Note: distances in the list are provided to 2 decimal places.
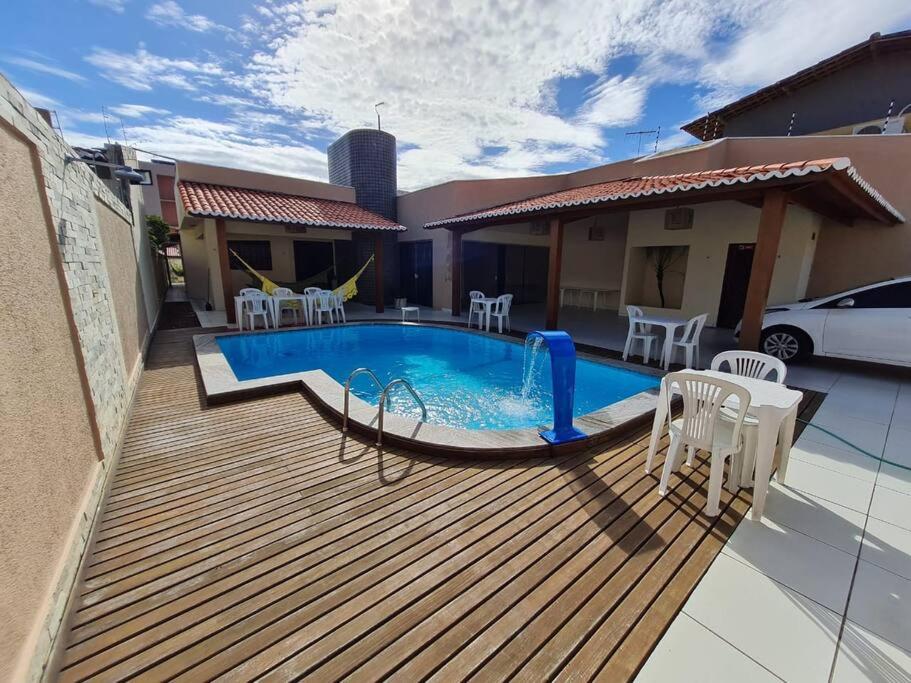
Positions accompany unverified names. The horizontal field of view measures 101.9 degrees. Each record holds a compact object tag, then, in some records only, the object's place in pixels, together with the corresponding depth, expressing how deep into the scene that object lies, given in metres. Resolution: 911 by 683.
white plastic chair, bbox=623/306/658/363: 5.39
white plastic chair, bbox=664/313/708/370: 4.98
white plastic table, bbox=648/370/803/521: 2.09
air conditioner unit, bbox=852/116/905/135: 7.55
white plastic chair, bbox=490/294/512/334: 7.73
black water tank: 11.48
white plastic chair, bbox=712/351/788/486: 2.34
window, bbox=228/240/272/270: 10.91
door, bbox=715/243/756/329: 7.59
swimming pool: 4.71
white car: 4.55
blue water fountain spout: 2.85
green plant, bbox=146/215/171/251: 16.61
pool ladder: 2.85
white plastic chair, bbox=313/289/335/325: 8.45
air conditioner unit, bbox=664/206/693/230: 7.74
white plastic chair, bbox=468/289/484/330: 8.10
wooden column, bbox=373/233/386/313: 9.73
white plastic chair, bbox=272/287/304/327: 8.54
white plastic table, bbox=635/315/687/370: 5.06
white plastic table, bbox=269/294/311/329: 8.03
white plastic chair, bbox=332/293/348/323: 8.66
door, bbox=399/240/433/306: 11.35
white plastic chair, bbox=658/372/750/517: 2.12
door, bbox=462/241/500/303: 11.30
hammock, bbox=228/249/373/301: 8.66
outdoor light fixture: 3.78
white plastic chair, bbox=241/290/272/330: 7.56
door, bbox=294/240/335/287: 11.77
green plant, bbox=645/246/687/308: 8.78
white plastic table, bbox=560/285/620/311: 10.67
